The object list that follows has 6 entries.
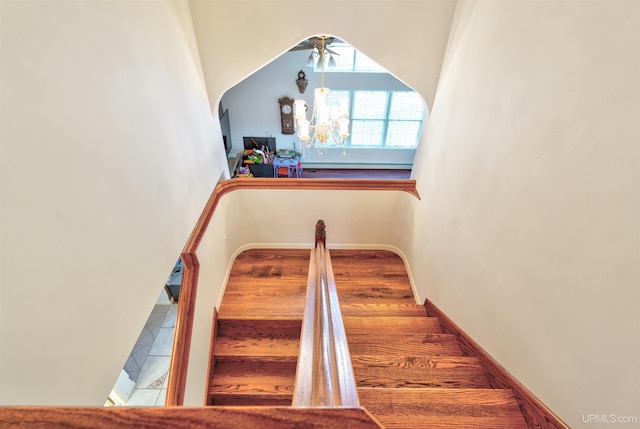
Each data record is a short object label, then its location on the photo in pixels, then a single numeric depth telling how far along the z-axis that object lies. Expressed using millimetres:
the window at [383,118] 6574
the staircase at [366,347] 1377
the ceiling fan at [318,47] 3486
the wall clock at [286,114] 6430
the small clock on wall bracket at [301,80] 6113
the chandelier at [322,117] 3518
